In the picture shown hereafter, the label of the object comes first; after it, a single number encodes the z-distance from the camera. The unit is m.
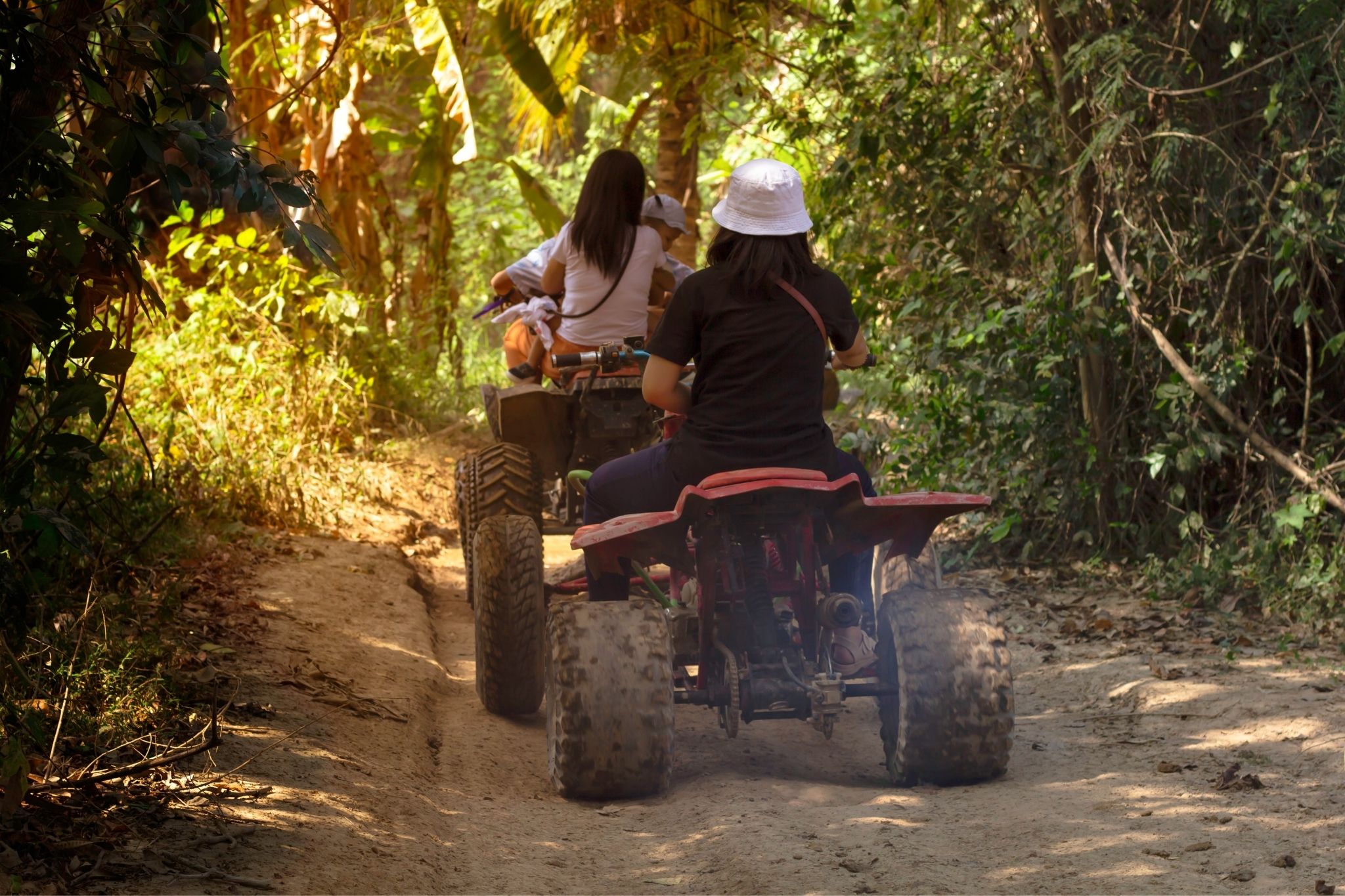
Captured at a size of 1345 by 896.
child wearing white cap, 7.32
